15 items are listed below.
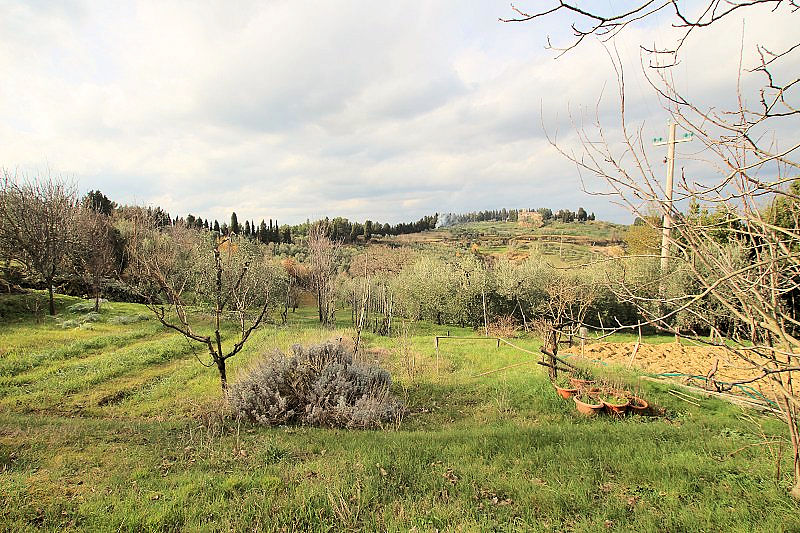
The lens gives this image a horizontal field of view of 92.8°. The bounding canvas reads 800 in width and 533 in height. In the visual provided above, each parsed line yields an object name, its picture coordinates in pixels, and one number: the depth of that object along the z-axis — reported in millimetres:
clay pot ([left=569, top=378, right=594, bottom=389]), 8083
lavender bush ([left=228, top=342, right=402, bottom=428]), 6730
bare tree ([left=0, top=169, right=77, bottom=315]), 16266
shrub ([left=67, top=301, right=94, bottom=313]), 16672
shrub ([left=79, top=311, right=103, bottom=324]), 15084
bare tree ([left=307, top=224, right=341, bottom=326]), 21380
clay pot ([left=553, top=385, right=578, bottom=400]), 7848
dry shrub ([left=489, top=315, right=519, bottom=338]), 18375
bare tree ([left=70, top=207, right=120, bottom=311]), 19562
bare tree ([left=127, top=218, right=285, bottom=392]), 18141
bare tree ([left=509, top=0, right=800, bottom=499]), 1788
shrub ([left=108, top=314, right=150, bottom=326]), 15578
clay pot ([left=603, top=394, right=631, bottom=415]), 6988
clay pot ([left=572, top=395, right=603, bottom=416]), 7066
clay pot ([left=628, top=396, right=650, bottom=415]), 7102
